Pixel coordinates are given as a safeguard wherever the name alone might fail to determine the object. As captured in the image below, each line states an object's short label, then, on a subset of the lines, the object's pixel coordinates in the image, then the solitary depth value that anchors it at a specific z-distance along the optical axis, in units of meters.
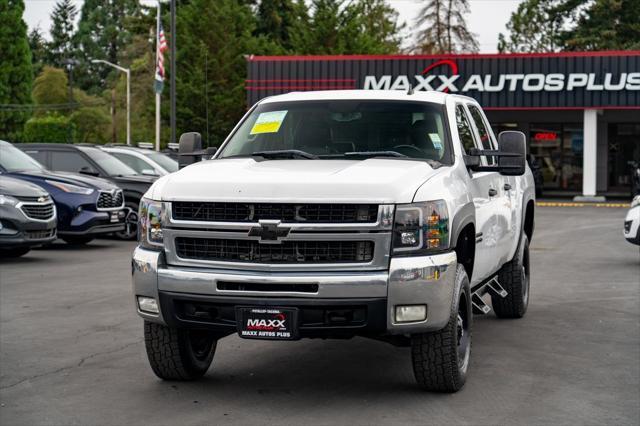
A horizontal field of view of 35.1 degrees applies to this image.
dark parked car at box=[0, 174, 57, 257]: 14.34
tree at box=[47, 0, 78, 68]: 129.88
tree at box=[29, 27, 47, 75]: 126.25
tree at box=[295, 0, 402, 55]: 56.34
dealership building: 36.88
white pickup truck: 5.95
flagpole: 38.66
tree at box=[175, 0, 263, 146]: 54.03
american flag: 38.16
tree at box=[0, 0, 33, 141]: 66.31
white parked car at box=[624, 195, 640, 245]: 14.20
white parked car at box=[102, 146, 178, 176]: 20.67
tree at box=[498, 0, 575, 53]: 80.31
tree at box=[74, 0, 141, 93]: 123.38
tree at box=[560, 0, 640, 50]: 71.44
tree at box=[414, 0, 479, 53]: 65.56
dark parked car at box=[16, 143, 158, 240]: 18.88
